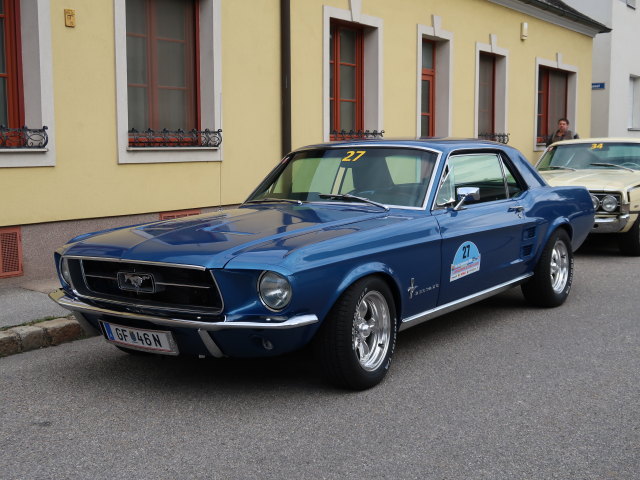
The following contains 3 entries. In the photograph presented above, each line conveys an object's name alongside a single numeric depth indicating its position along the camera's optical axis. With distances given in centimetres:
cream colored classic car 1077
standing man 1681
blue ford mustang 456
